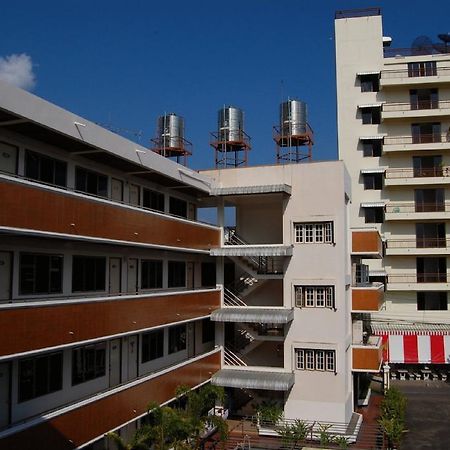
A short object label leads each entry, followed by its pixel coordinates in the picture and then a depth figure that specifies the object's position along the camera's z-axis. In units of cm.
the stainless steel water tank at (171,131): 3306
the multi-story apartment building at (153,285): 1475
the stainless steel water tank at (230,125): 3073
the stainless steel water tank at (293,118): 2995
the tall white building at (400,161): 4272
